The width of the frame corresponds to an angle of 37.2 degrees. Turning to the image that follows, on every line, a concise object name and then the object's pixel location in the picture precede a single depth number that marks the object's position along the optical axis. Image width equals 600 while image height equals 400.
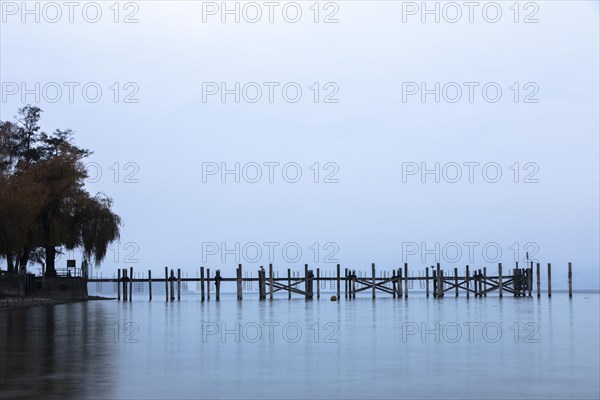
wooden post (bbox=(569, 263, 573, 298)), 70.65
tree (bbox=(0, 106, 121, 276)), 53.53
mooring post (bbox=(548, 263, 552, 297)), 69.50
